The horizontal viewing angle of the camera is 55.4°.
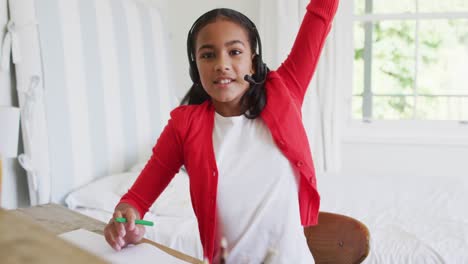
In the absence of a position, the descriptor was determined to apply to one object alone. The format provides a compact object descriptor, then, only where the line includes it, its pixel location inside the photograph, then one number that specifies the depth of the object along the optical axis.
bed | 1.60
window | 2.86
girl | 0.85
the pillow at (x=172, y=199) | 1.81
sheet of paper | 0.86
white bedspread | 1.52
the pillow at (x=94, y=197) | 1.78
